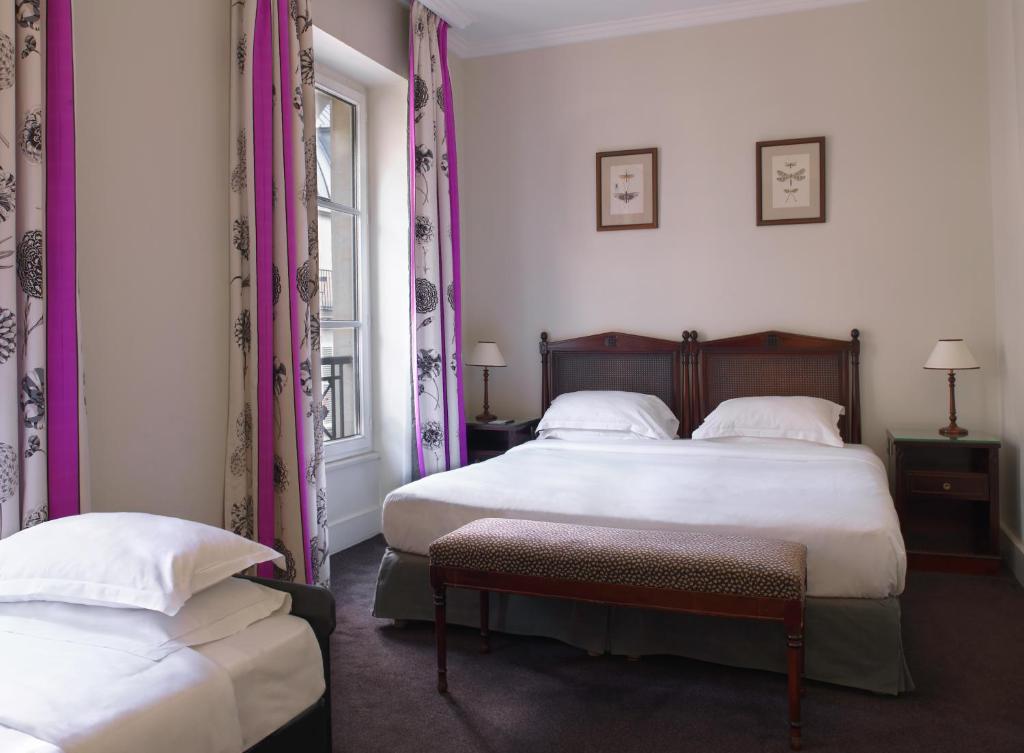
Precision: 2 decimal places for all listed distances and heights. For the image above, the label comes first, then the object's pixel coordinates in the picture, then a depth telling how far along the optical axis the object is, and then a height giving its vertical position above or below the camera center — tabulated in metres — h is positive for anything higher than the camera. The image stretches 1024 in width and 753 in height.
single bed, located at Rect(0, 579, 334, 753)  1.25 -0.55
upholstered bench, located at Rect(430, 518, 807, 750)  2.05 -0.55
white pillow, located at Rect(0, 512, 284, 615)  1.55 -0.38
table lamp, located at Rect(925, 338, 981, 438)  3.78 +0.02
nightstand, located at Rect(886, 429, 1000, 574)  3.62 -0.62
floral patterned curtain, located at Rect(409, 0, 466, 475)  4.20 +0.64
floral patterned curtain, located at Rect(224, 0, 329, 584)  2.91 +0.30
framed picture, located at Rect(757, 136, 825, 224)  4.29 +1.01
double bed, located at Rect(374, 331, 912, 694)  2.35 -0.48
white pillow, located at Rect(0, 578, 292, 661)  1.52 -0.49
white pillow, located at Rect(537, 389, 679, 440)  4.19 -0.24
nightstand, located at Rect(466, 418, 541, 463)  4.66 -0.40
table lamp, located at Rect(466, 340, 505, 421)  4.59 +0.09
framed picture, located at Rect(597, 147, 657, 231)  4.61 +1.05
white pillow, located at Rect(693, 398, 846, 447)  3.89 -0.26
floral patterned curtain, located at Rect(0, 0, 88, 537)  2.03 +0.27
